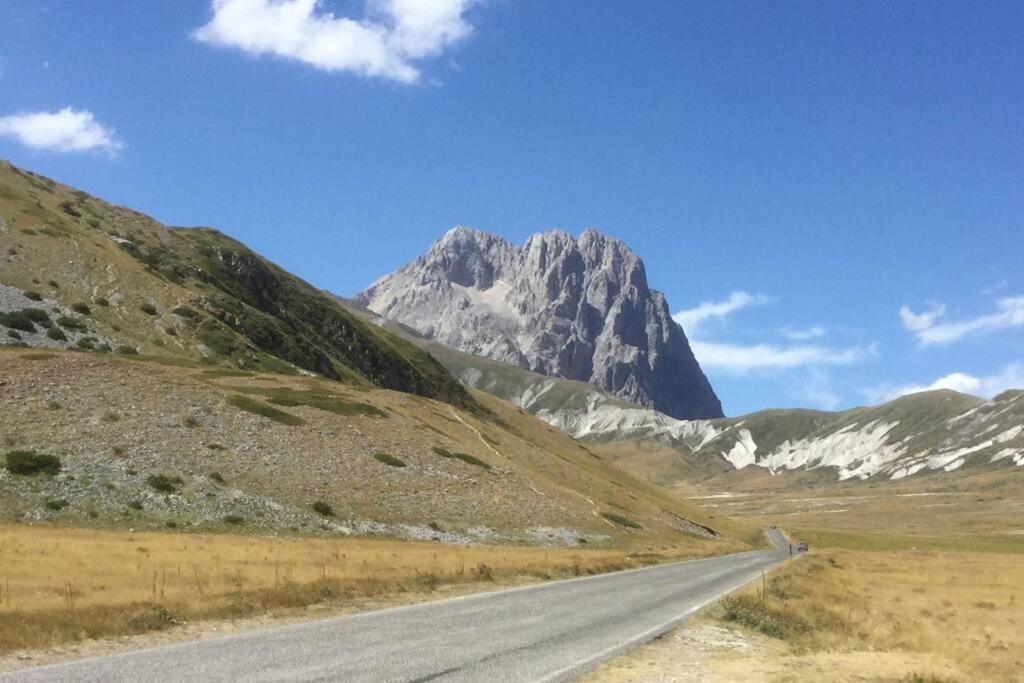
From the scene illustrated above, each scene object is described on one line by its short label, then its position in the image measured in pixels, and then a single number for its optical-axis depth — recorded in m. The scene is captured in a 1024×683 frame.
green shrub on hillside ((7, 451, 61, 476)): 45.84
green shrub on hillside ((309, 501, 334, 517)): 52.38
